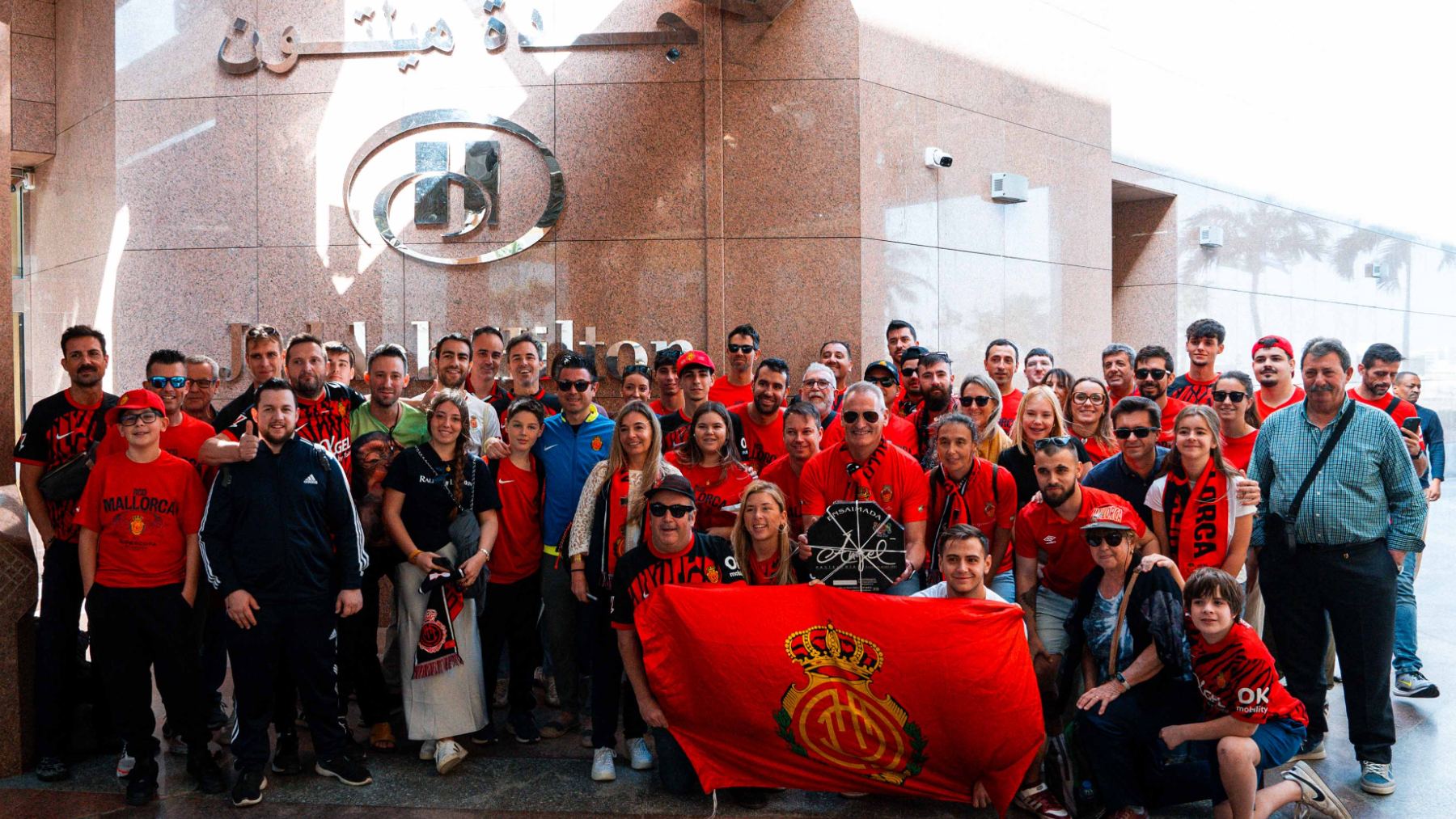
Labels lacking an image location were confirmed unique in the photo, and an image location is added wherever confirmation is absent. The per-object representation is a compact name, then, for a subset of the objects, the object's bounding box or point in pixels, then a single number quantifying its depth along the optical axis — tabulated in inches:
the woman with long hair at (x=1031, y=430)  233.8
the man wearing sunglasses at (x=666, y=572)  205.8
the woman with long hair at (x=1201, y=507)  207.2
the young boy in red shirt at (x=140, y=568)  205.0
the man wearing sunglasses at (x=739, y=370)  298.2
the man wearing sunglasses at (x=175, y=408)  231.1
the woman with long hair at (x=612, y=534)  218.8
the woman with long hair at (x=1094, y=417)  250.7
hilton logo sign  382.3
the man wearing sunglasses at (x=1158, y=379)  273.4
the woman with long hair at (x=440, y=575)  222.5
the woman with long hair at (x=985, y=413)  243.8
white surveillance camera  400.5
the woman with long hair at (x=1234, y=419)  239.1
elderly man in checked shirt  206.8
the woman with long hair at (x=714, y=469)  231.8
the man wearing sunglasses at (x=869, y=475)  219.6
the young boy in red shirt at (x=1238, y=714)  176.9
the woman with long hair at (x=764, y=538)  209.3
